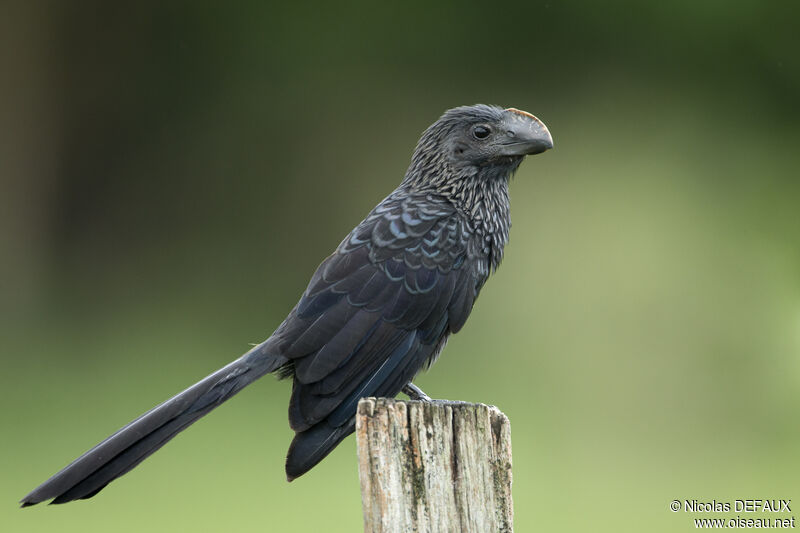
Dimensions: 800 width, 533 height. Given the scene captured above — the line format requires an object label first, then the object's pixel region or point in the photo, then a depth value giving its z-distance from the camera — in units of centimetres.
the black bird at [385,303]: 496
